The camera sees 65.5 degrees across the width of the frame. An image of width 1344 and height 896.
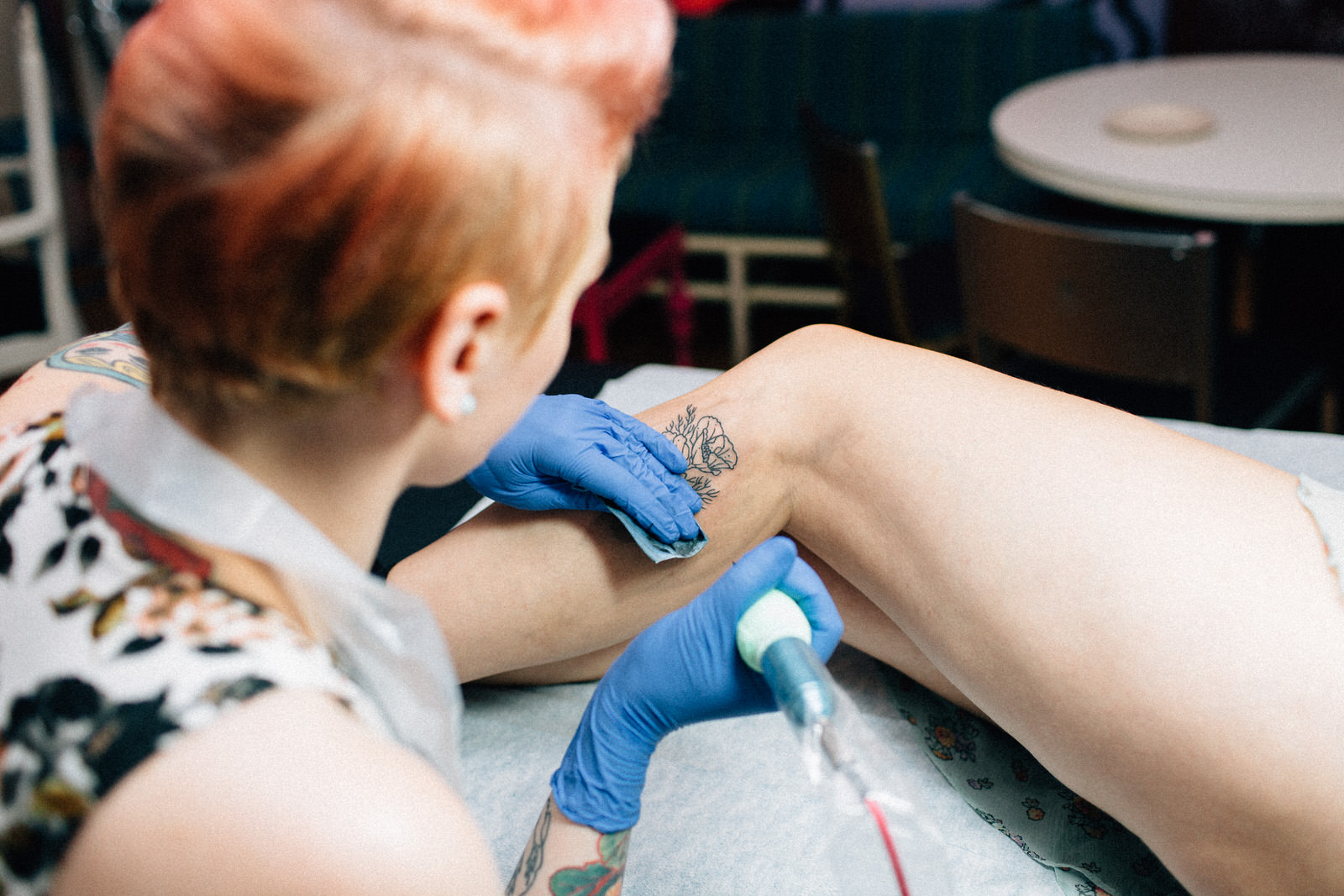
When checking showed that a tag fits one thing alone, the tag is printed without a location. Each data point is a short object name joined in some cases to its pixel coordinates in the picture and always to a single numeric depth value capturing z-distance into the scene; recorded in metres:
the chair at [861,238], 1.73
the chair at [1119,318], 1.29
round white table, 1.69
